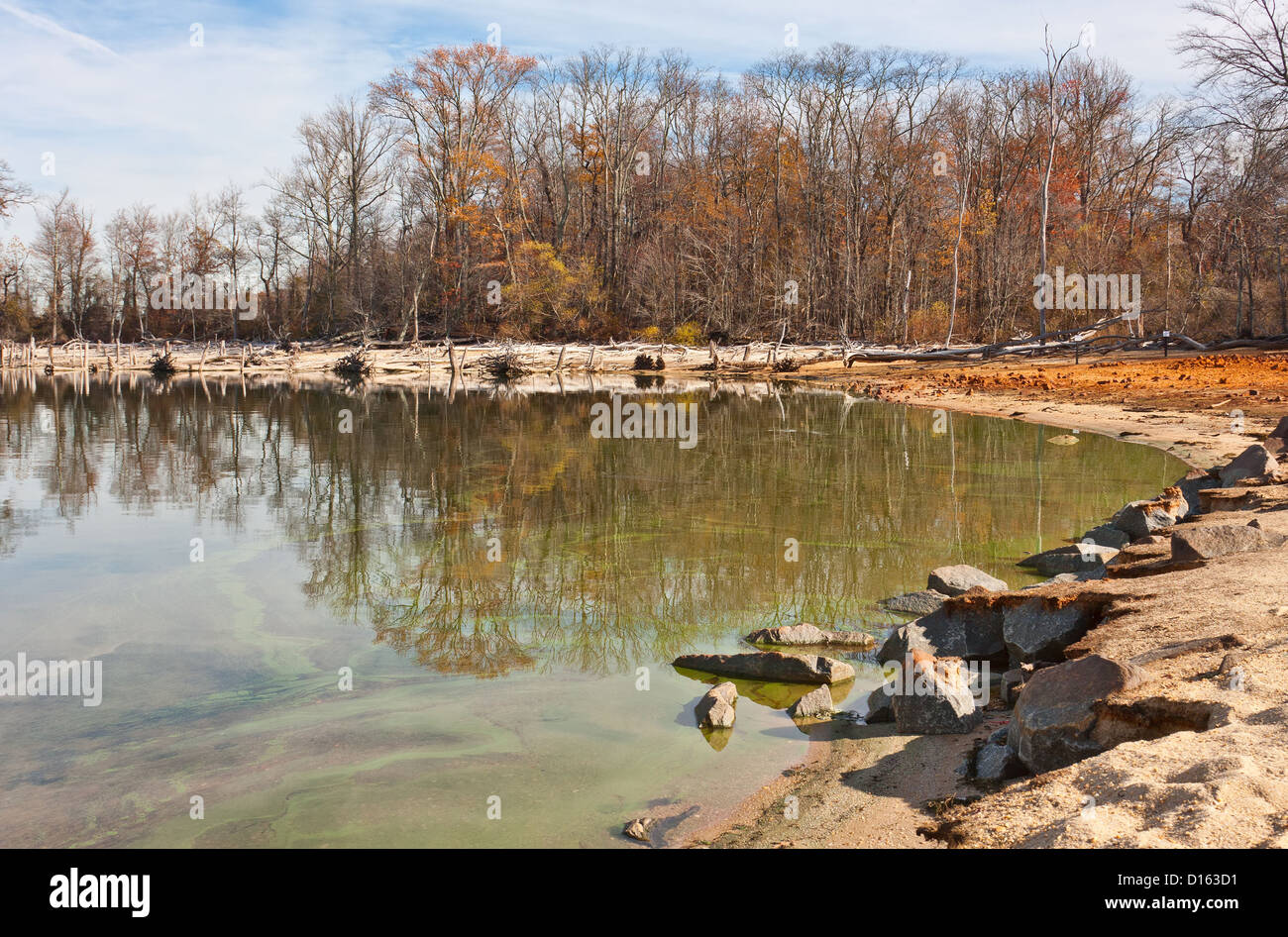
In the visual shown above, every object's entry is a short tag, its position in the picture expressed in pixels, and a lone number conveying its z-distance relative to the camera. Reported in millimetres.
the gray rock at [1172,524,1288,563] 7285
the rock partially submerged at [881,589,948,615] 8156
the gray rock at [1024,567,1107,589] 8170
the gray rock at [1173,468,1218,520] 10625
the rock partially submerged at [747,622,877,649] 7398
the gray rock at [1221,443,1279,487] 11008
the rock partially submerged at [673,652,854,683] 6602
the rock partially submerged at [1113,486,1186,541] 9898
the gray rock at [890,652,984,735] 5379
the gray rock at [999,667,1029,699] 5789
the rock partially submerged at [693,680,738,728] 5914
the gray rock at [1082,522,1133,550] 9812
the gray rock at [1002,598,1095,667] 6262
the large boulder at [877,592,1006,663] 6785
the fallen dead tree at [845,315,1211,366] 29422
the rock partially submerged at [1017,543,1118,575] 8938
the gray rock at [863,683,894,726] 5781
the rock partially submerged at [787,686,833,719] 5984
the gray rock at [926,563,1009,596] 8234
